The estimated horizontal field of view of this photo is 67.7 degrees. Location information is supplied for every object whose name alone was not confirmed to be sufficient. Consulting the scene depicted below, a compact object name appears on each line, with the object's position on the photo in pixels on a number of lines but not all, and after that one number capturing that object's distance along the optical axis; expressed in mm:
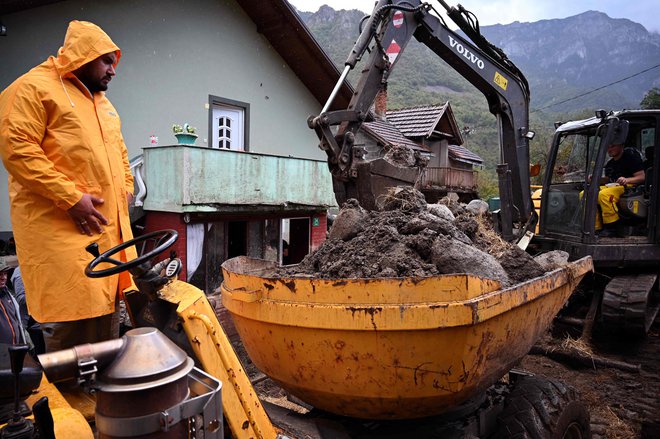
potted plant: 7062
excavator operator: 5612
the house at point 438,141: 19781
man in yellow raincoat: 2297
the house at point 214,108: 7020
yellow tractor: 1292
